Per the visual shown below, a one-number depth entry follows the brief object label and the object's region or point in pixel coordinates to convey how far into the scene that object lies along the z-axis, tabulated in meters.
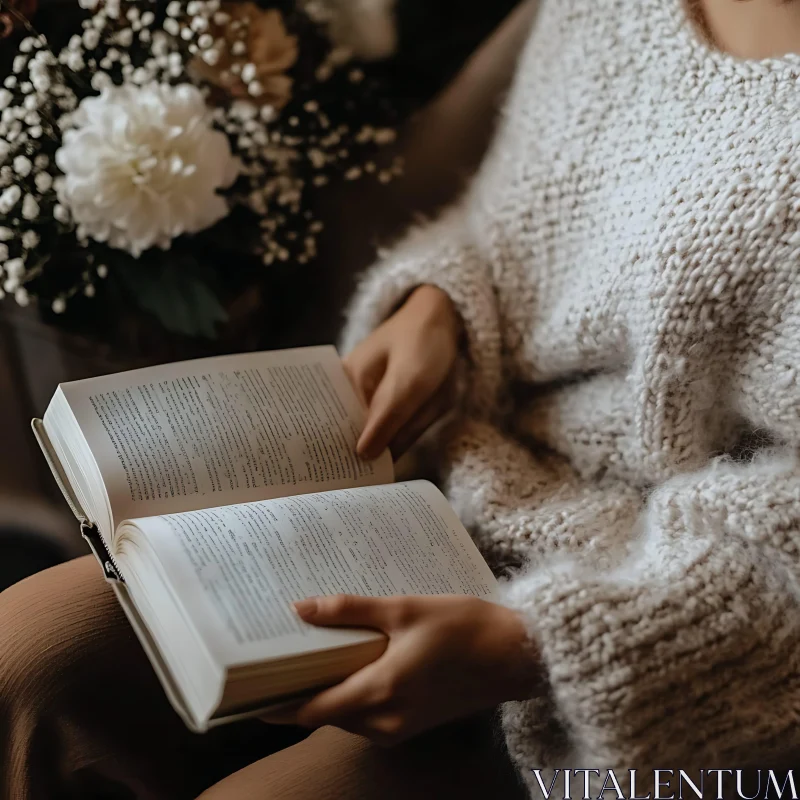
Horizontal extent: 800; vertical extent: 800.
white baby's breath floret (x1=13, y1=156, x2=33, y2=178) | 0.80
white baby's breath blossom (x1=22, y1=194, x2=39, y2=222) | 0.80
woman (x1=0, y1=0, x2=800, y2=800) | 0.58
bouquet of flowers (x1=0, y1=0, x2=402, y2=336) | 0.80
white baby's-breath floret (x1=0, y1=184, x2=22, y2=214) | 0.79
